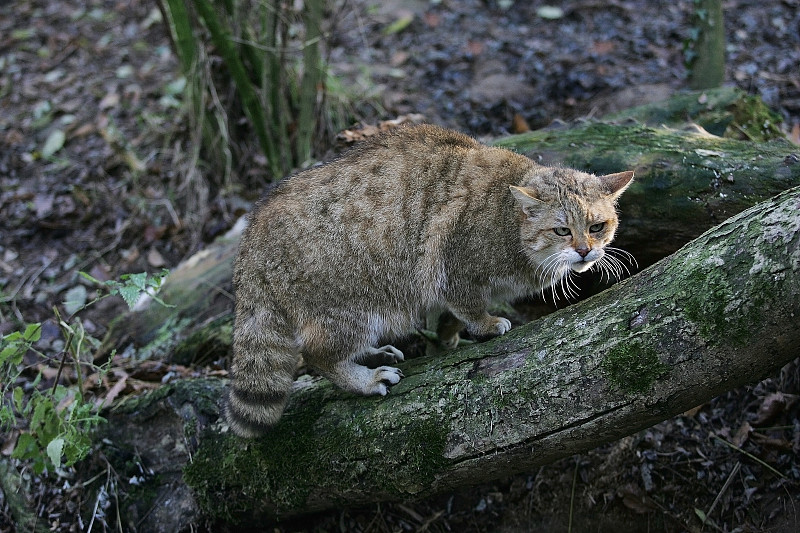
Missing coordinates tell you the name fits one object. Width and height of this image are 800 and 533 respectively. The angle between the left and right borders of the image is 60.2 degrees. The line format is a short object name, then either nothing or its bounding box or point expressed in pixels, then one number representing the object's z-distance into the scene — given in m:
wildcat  3.66
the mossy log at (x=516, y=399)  2.63
